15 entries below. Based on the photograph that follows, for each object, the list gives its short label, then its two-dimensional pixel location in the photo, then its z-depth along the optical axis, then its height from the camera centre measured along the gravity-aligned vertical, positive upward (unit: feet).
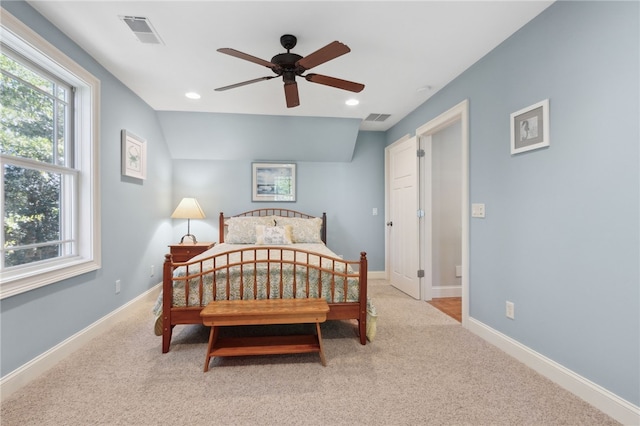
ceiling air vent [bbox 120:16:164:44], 6.39 +4.53
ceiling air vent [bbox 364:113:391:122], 12.79 +4.58
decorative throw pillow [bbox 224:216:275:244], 12.24 -0.74
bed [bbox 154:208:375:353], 7.03 -2.00
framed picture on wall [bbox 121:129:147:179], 9.66 +2.15
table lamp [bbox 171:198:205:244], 12.92 +0.05
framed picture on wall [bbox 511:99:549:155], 6.14 +2.03
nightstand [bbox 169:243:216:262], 12.01 -1.73
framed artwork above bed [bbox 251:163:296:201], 14.57 +1.63
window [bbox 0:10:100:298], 5.96 +1.23
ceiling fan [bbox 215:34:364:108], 5.90 +3.48
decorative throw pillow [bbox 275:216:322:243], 12.55 -0.75
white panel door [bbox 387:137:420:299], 11.93 -0.28
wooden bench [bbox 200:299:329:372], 6.29 -2.50
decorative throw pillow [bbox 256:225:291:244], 11.58 -0.99
